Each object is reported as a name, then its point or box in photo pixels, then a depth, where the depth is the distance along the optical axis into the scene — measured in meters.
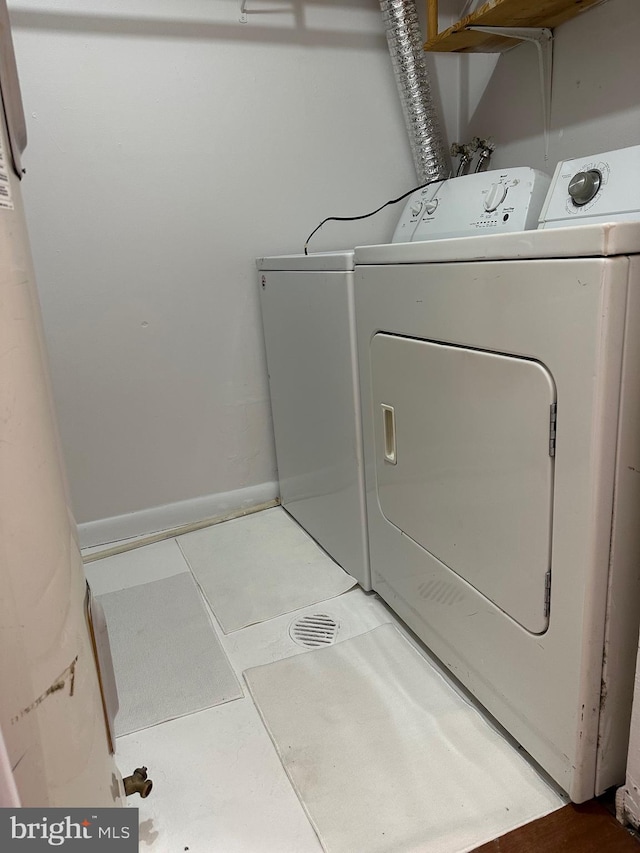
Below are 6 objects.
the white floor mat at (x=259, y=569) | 1.55
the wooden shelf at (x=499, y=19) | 1.46
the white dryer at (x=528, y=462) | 0.76
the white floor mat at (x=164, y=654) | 1.23
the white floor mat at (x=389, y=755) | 0.93
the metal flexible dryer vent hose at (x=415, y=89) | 1.78
